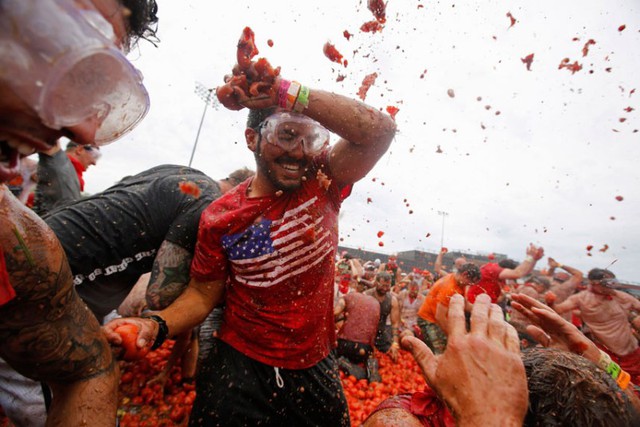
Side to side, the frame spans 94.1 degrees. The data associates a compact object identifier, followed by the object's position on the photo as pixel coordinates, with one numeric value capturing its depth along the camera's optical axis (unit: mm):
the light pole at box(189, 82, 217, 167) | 28078
